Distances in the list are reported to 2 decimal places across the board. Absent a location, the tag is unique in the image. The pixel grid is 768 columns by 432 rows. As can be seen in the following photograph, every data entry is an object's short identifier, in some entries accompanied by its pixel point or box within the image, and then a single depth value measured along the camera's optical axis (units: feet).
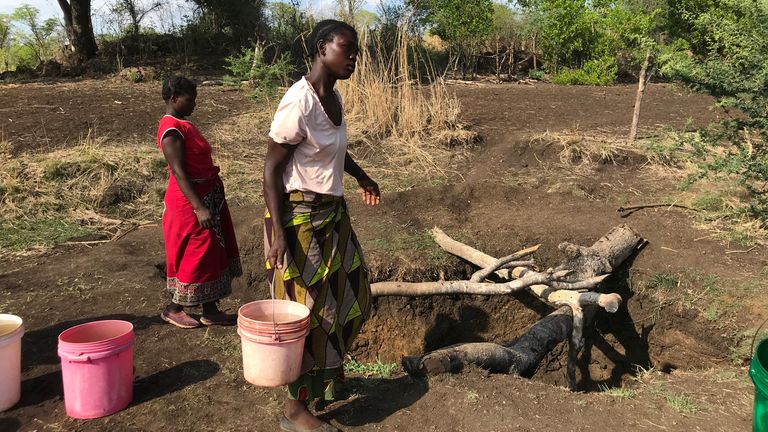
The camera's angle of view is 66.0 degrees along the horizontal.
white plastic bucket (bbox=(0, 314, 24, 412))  8.31
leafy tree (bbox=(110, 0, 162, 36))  48.11
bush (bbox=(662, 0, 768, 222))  14.14
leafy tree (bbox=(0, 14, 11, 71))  62.79
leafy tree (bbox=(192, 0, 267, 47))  48.11
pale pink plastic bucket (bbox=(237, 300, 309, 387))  7.25
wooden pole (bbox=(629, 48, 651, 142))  20.55
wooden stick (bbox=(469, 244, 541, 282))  13.12
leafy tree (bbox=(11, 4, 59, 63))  49.65
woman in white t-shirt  7.38
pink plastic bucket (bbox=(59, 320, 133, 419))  8.22
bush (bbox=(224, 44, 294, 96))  28.71
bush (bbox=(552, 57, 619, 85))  44.96
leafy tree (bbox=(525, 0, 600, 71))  47.32
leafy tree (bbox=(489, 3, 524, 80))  49.86
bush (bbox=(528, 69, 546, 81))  48.34
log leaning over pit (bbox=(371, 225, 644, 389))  10.61
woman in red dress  10.49
